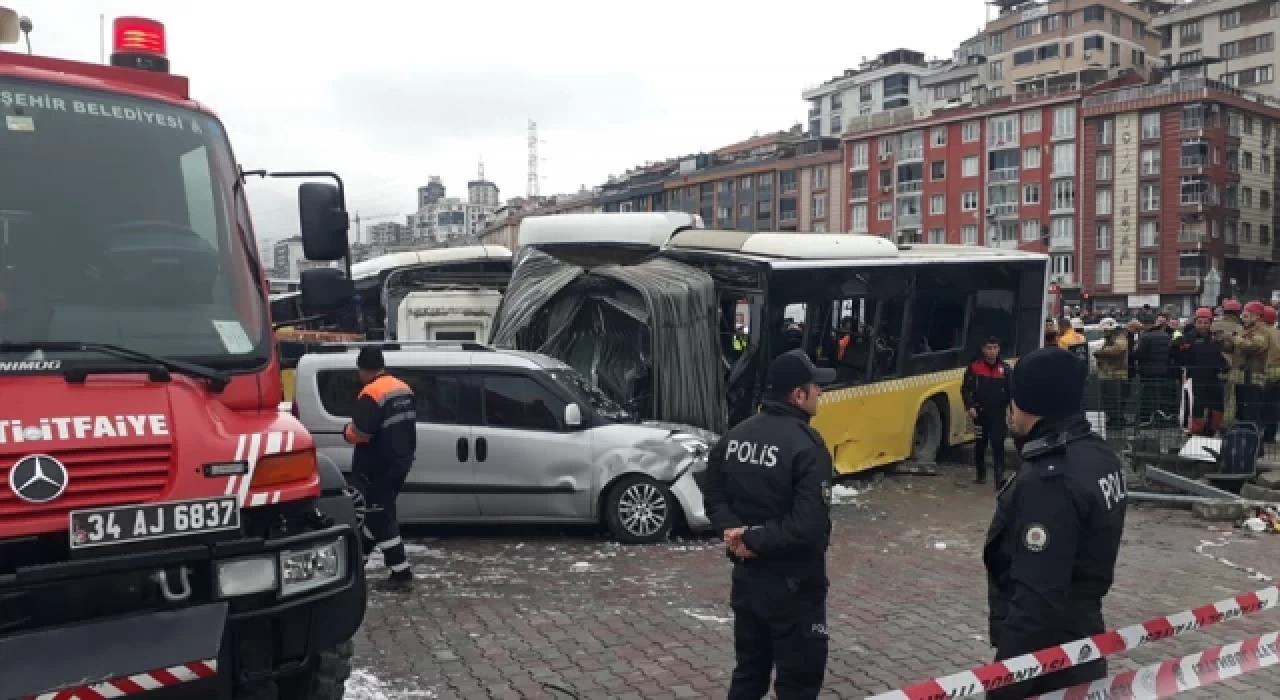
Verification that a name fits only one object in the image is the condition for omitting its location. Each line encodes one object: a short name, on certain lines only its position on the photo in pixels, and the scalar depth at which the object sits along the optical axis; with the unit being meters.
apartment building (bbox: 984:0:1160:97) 75.19
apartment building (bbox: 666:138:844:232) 83.25
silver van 9.09
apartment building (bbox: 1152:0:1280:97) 73.50
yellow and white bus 11.30
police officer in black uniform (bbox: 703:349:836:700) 4.03
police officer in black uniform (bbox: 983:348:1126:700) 3.23
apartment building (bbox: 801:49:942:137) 92.50
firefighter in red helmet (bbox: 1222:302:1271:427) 12.00
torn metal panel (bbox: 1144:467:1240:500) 10.36
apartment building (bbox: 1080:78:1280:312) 61.31
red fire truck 3.38
